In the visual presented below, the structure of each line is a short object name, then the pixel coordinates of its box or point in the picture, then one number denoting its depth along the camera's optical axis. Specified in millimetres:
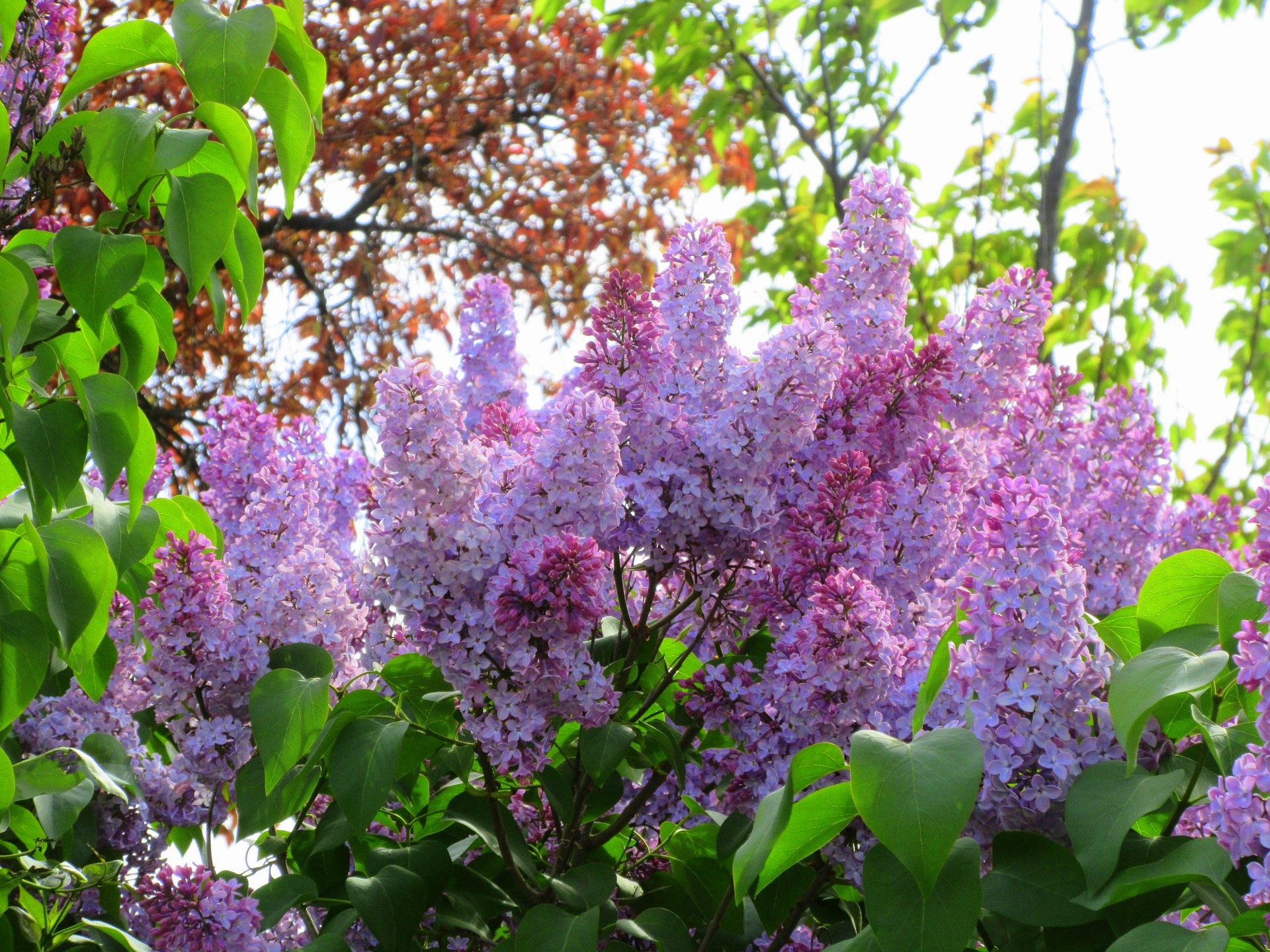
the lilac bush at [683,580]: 1210
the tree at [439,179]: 5535
